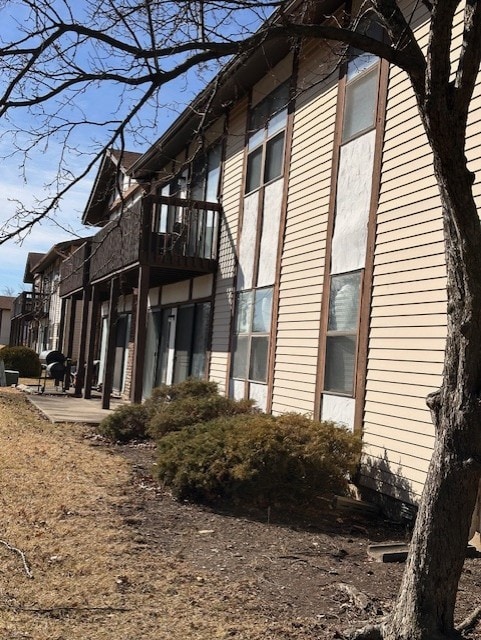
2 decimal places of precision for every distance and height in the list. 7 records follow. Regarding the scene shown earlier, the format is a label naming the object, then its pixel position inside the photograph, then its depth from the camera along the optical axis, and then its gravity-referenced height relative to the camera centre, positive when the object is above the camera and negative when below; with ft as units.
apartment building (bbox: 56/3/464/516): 23.04 +4.84
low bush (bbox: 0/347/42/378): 98.84 -3.29
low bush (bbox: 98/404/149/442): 36.76 -4.14
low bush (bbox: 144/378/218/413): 36.63 -2.18
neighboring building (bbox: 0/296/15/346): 257.55 +7.09
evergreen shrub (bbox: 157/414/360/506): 22.65 -3.55
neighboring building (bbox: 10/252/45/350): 143.74 +4.69
